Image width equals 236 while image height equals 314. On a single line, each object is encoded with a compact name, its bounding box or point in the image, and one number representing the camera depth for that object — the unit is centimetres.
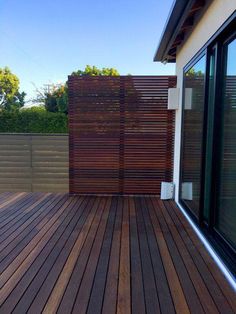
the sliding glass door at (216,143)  238
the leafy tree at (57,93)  1165
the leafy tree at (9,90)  1776
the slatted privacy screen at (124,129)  485
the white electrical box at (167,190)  473
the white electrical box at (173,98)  451
